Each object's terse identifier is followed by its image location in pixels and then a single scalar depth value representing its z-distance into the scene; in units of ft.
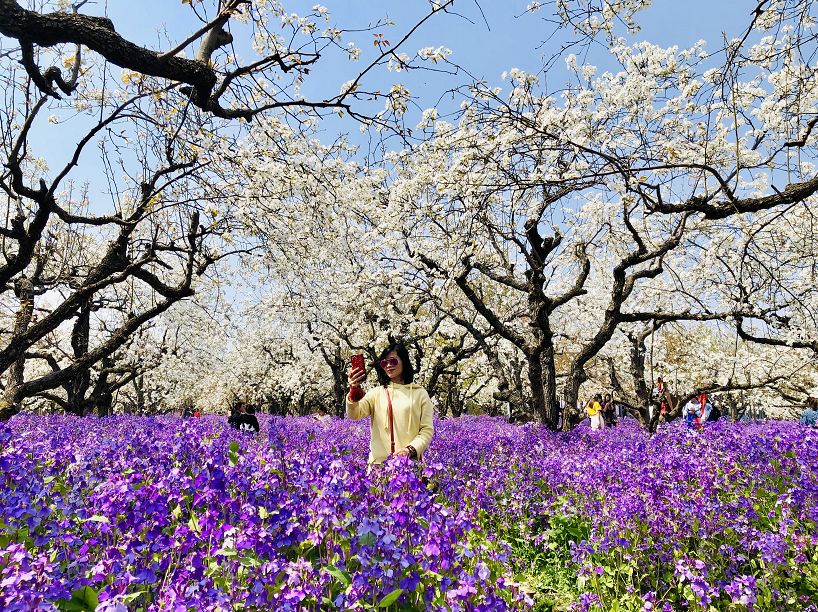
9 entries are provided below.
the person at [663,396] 44.98
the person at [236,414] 40.88
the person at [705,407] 51.06
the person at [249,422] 39.56
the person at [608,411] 70.05
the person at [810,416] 47.56
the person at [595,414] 55.21
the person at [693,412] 52.37
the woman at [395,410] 16.43
